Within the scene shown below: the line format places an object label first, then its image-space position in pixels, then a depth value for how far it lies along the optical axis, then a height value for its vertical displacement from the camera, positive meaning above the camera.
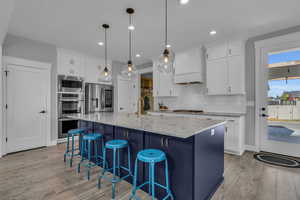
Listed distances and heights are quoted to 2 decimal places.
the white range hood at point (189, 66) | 4.04 +0.98
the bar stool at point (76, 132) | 2.81 -0.66
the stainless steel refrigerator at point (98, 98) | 4.80 +0.03
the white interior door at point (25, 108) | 3.44 -0.23
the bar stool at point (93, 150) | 2.48 -1.06
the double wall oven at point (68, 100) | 4.18 -0.05
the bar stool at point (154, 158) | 1.55 -0.66
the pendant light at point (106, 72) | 3.02 +0.59
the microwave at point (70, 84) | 4.20 +0.47
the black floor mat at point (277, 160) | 2.80 -1.28
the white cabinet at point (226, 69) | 3.45 +0.77
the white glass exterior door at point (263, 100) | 3.38 -0.03
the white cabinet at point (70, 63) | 4.23 +1.12
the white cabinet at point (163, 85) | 4.81 +0.47
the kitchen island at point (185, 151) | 1.57 -0.66
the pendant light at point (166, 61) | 2.18 +0.59
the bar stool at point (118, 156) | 1.95 -0.94
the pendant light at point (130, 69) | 2.78 +0.58
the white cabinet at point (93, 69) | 4.86 +1.06
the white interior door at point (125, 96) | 5.74 +0.12
